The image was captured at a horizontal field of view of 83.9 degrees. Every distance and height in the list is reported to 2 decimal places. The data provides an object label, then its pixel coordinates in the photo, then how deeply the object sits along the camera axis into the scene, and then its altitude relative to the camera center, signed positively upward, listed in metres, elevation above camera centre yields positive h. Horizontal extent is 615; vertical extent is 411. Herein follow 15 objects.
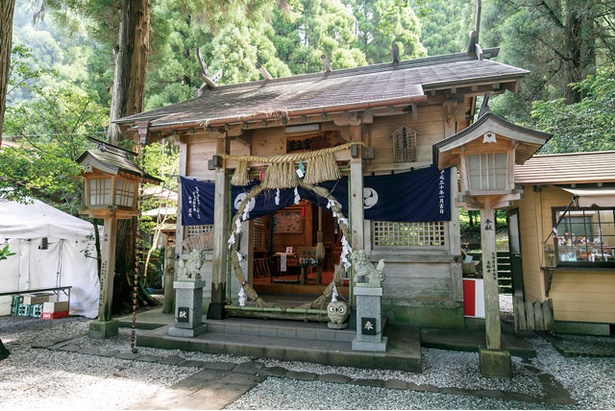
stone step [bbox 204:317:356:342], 5.70 -1.55
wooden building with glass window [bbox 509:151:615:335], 6.33 -0.11
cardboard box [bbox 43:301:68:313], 8.62 -1.65
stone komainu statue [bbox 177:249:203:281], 6.21 -0.49
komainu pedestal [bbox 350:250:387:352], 5.09 -1.05
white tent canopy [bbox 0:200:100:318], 8.95 -0.44
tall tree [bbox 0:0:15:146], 4.92 +2.89
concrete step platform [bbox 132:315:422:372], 4.94 -1.67
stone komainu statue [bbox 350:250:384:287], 5.18 -0.50
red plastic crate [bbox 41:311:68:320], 8.63 -1.87
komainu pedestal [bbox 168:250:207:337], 6.00 -1.03
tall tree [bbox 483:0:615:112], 12.12 +7.57
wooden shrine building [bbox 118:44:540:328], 6.03 +1.29
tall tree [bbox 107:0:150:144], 9.20 +4.85
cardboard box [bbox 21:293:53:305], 8.91 -1.49
